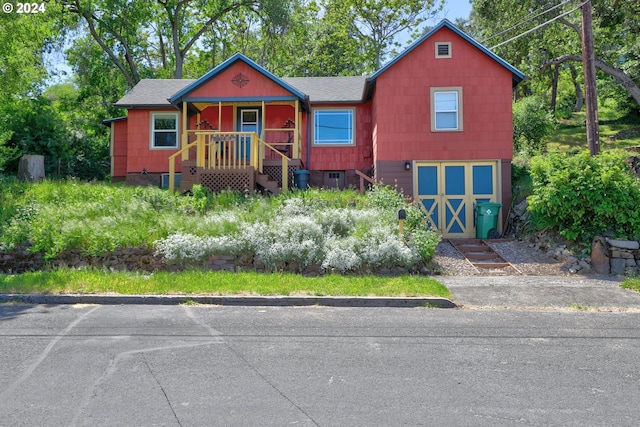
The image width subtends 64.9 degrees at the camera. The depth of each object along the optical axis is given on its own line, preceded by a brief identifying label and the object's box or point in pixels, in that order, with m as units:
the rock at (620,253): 11.45
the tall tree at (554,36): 24.62
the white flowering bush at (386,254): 10.79
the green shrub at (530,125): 23.47
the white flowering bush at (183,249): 10.95
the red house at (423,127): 16.56
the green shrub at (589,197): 11.69
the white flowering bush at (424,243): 11.40
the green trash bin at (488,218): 15.66
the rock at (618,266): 11.40
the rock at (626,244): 11.40
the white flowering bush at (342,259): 10.68
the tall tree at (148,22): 30.66
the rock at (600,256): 11.55
